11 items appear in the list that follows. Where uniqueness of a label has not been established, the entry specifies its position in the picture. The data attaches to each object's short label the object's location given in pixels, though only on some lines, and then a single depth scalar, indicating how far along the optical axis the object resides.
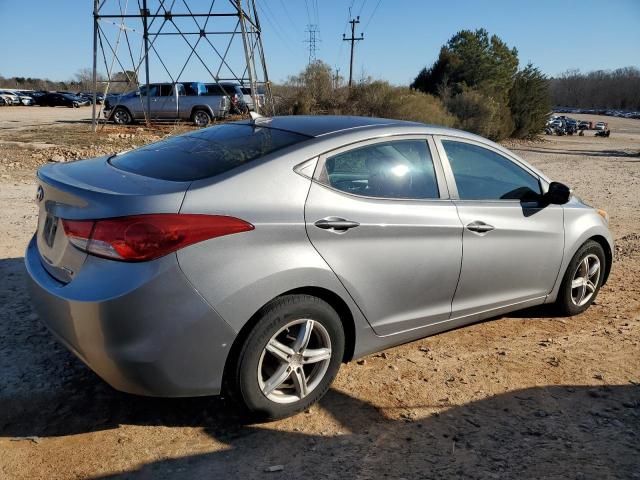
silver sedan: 2.56
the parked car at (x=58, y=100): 53.19
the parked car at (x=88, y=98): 57.97
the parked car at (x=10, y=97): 50.88
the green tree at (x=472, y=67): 36.78
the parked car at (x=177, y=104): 24.58
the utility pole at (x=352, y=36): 55.97
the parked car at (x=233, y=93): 23.99
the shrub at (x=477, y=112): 29.03
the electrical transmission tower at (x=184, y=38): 17.28
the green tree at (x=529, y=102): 35.72
